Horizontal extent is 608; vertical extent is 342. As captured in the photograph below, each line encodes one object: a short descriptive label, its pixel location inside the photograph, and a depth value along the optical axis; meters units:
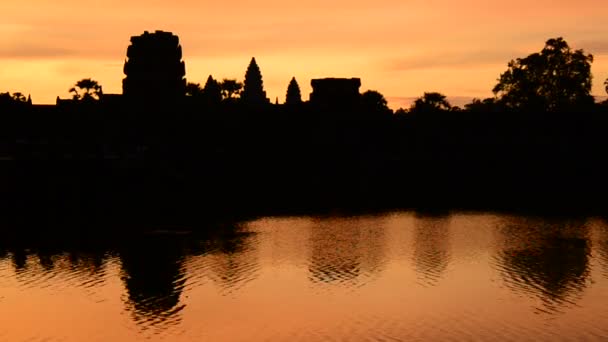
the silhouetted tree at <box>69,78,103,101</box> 170.69
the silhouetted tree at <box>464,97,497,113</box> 147.36
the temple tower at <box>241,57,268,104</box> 169.75
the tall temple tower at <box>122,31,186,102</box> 140.25
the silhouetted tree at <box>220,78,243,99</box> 199.31
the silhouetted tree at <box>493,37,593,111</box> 145.24
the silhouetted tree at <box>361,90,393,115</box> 140.50
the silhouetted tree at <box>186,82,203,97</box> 178.20
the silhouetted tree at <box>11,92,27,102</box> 170.81
